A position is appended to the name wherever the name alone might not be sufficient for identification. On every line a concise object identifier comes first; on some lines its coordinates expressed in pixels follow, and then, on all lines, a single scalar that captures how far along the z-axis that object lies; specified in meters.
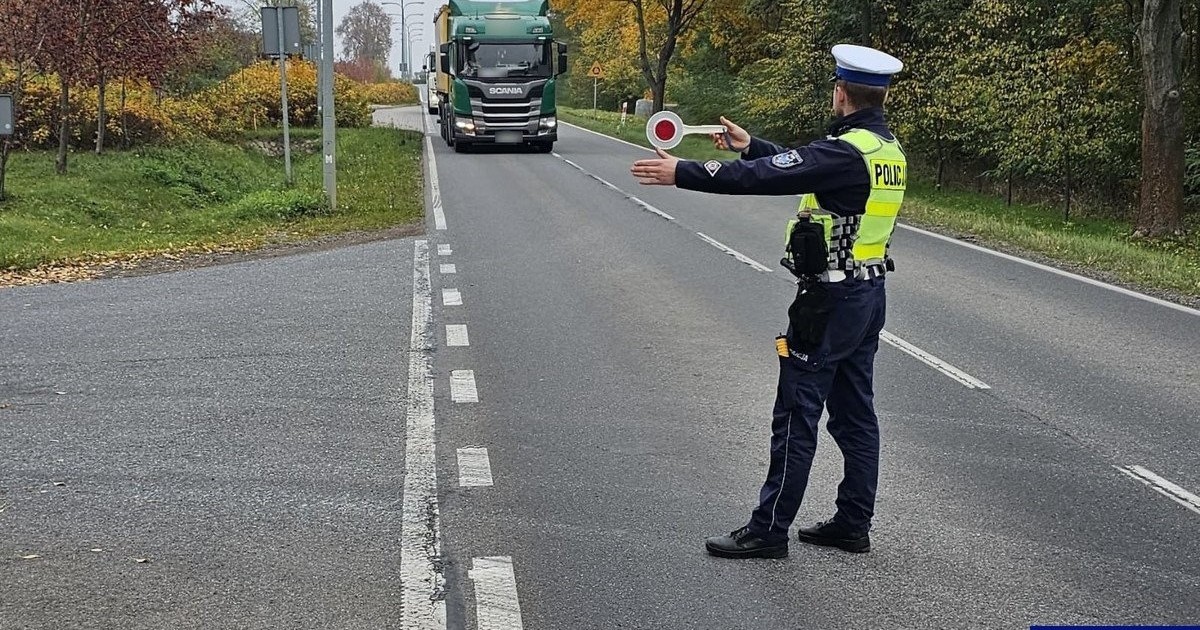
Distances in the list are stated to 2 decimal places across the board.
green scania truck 29.45
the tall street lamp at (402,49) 81.24
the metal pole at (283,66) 18.06
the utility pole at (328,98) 17.06
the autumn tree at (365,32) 101.44
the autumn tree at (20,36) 18.02
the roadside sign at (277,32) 18.02
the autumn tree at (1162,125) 16.27
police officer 4.39
